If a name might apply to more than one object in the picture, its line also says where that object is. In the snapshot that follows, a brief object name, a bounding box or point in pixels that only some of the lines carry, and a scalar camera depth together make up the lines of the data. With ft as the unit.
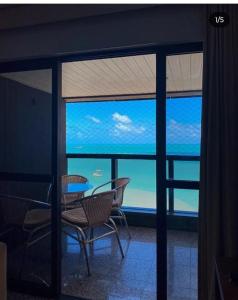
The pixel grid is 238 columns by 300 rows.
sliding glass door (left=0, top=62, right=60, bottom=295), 7.86
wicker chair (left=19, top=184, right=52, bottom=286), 8.07
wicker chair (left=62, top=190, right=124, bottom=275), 9.17
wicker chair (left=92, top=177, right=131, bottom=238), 11.96
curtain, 5.72
